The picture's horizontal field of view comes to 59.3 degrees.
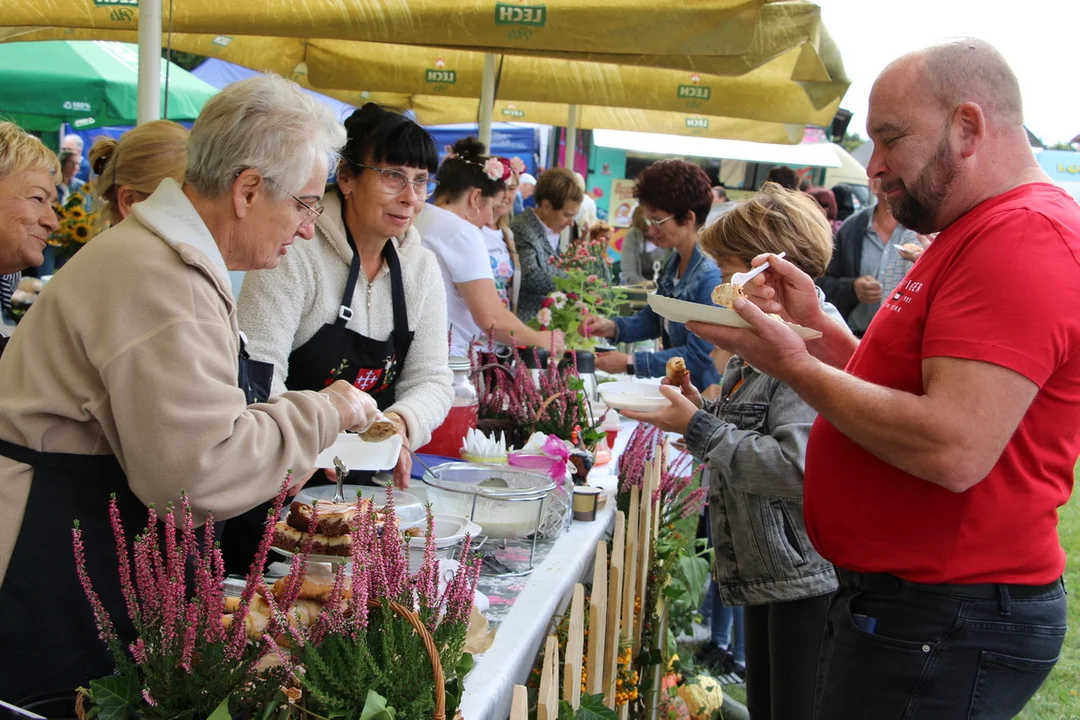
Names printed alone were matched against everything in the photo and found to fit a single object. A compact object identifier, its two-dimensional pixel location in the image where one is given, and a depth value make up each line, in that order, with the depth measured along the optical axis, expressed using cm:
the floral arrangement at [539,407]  306
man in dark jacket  518
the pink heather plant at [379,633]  122
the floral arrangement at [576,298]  425
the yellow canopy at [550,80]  629
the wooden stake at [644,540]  283
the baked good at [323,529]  175
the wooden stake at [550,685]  146
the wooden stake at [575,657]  170
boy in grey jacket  239
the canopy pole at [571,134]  864
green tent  752
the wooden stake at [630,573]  257
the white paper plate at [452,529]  185
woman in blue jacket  405
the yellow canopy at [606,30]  391
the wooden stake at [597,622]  199
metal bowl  213
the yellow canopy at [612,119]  842
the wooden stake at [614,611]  228
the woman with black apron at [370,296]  249
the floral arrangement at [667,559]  290
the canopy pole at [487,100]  546
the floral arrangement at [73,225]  396
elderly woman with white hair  137
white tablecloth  157
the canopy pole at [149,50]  307
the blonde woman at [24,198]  271
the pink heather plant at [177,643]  116
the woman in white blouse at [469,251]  391
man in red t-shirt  149
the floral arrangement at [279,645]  117
